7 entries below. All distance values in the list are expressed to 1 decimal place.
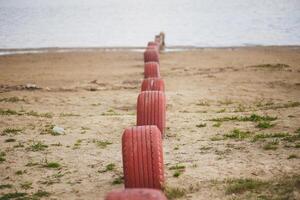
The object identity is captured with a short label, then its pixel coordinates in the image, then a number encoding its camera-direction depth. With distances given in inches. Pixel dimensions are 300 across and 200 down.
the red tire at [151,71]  720.8
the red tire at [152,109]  414.6
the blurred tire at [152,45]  1058.9
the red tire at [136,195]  185.0
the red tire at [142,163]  273.9
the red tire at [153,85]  535.5
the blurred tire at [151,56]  954.7
